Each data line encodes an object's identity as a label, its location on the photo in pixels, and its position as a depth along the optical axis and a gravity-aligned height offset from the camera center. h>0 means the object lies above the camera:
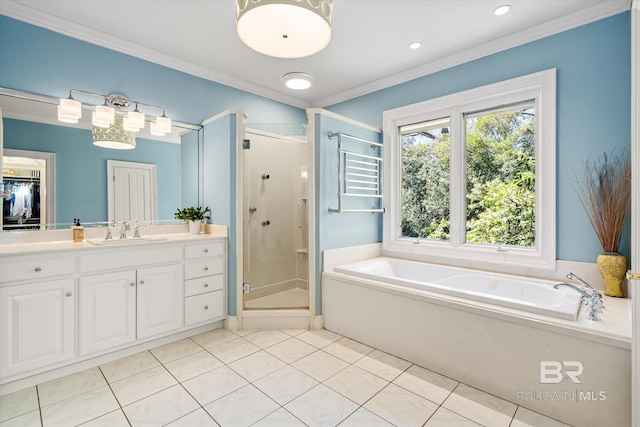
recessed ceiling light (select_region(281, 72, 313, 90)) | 2.83 +1.23
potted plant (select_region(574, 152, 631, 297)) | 2.06 +0.04
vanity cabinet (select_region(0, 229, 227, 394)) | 1.84 -0.64
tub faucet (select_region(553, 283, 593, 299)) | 1.91 -0.52
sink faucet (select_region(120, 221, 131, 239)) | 2.59 -0.16
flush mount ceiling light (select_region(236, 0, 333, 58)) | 1.31 +0.86
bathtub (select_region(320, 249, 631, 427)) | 1.52 -0.76
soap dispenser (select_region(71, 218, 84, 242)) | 2.38 -0.17
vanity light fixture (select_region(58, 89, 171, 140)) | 2.35 +0.80
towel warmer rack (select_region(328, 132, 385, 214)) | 3.00 +0.37
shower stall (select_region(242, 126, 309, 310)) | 2.92 -0.10
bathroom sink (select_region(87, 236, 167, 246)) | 2.23 -0.24
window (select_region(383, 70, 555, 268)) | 2.48 +0.33
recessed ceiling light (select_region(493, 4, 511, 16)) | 2.21 +1.47
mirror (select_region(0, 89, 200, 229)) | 2.24 +0.46
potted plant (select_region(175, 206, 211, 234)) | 2.98 -0.07
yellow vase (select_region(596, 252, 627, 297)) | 2.05 -0.41
